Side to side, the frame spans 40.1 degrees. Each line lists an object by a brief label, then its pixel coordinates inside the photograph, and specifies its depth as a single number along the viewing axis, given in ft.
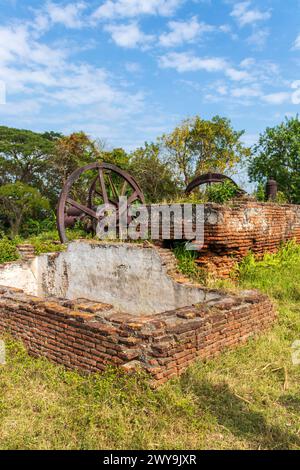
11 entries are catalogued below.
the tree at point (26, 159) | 73.92
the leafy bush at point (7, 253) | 29.78
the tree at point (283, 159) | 46.91
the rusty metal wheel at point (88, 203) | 28.35
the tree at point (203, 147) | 60.18
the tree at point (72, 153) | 66.33
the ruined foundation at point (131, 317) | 11.98
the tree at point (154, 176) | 59.52
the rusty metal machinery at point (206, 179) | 33.32
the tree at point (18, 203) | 64.44
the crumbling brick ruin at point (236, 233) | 20.16
